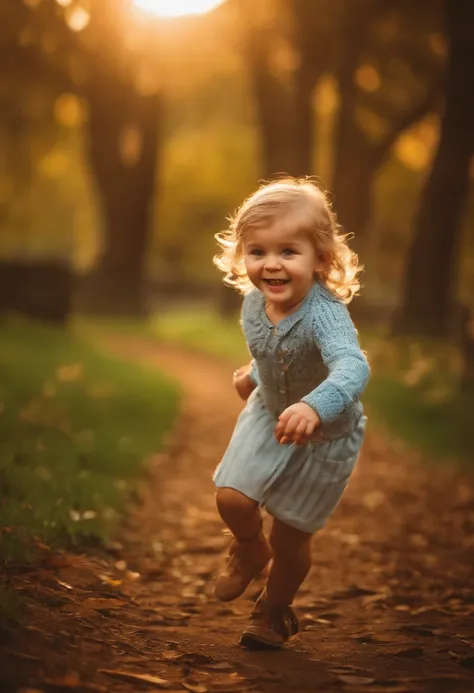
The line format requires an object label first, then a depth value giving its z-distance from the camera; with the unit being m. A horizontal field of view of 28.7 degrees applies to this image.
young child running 3.79
